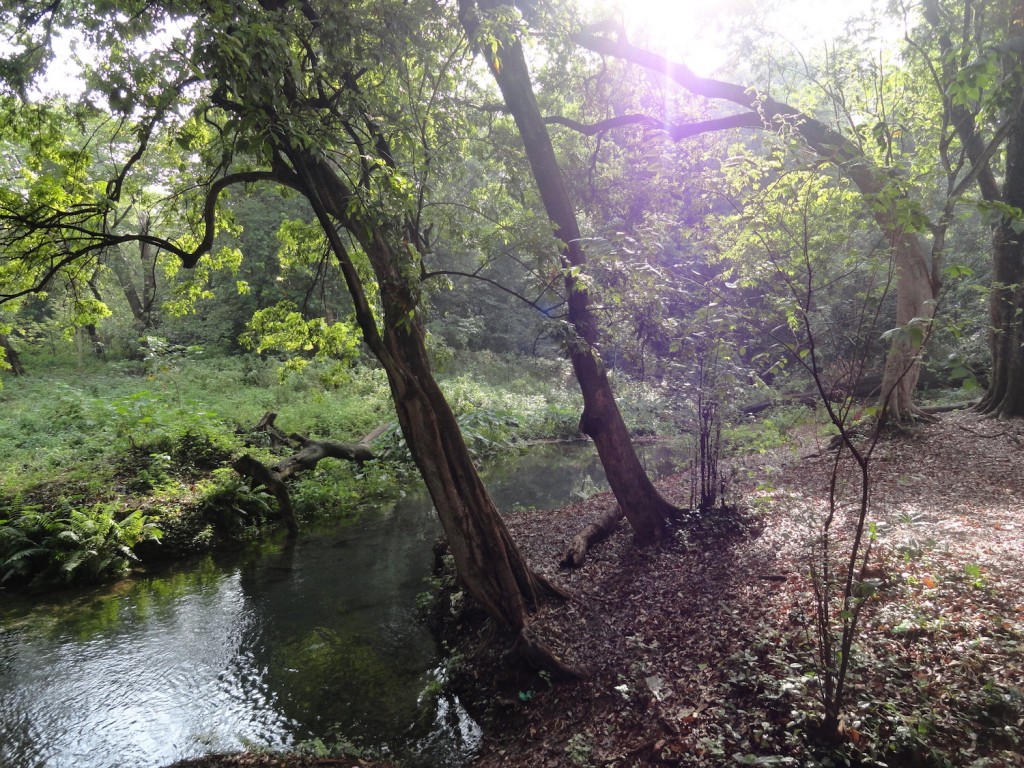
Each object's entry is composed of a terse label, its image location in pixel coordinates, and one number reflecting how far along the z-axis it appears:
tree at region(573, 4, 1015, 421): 8.28
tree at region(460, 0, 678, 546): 6.61
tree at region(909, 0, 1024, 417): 7.89
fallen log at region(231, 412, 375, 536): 9.90
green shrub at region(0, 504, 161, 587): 7.67
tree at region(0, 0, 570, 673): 4.36
